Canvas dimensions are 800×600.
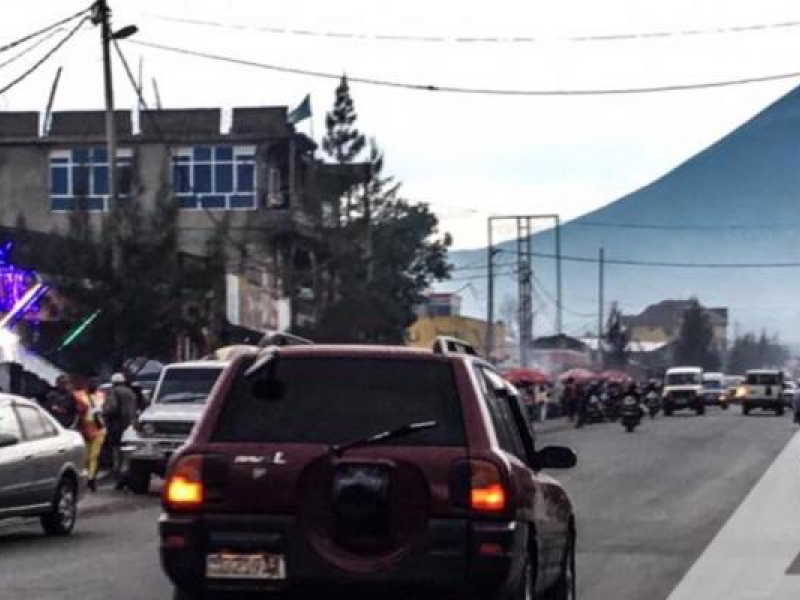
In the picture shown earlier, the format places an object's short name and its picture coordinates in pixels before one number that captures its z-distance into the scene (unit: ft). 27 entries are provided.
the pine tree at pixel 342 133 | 247.29
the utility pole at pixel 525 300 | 352.28
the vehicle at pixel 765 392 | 265.34
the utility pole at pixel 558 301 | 430.57
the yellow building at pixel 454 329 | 363.19
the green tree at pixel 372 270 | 200.34
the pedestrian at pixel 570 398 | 225.56
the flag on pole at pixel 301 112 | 231.09
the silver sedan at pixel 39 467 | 63.77
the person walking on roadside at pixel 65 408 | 96.53
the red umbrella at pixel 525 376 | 216.54
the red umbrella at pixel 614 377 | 248.69
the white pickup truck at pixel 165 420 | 92.17
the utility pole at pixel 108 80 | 121.29
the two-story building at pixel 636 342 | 612.98
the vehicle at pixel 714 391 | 339.16
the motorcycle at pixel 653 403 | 257.96
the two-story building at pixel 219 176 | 223.10
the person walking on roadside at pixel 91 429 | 96.27
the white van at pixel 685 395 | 278.26
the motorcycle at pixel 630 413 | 183.62
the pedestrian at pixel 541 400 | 223.10
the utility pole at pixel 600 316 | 467.77
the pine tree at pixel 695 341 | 562.66
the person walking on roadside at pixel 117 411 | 101.04
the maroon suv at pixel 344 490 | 31.91
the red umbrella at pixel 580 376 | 242.21
